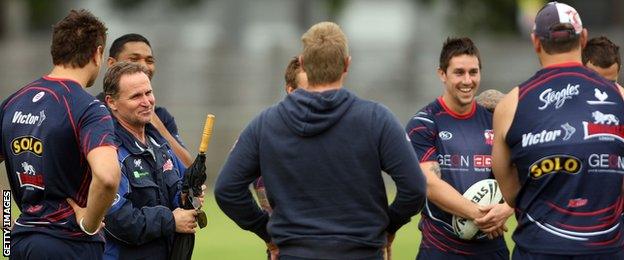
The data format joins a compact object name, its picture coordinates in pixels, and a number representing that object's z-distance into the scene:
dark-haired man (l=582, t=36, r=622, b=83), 18.16
